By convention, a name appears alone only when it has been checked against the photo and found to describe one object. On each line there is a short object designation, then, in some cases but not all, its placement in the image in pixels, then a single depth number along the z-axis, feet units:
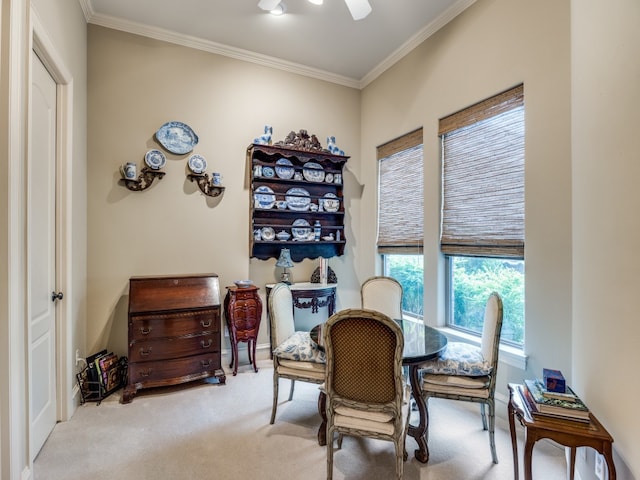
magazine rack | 8.92
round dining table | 6.31
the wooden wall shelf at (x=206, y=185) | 11.50
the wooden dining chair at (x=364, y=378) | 5.36
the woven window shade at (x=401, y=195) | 11.48
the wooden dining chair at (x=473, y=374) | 6.66
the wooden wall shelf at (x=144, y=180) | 10.59
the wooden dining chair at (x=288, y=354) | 7.88
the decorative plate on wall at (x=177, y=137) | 11.03
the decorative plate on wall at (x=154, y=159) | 10.78
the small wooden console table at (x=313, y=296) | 12.07
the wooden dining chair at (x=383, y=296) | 9.91
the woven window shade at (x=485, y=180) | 8.18
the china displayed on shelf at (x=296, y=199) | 12.34
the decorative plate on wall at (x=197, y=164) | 11.38
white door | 6.64
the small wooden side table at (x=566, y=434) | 4.41
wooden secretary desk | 9.16
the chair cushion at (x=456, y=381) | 6.67
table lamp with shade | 12.26
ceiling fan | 8.16
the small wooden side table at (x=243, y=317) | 10.88
